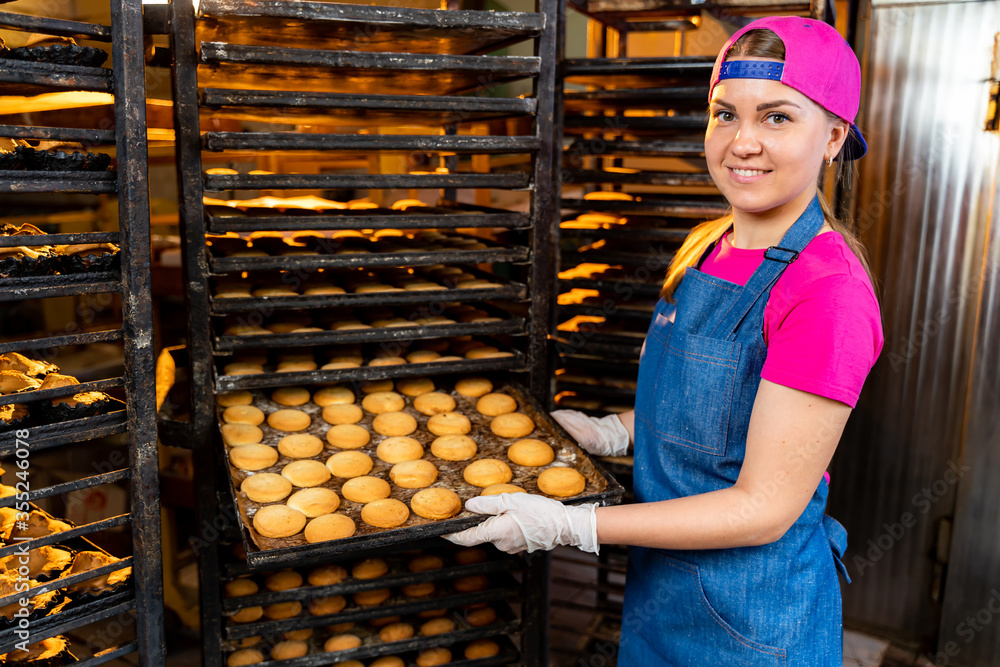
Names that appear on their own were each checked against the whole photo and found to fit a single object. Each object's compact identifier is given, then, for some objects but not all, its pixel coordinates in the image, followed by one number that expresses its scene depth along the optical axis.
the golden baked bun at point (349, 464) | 1.82
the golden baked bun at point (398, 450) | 1.88
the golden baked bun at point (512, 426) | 1.99
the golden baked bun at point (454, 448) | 1.88
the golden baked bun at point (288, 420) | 1.95
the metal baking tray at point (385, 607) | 1.88
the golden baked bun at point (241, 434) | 1.81
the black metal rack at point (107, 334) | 1.35
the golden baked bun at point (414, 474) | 1.77
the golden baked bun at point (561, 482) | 1.72
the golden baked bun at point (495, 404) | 2.09
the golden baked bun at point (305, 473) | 1.77
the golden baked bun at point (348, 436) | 1.92
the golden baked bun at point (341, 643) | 2.01
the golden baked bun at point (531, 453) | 1.87
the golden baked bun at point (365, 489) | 1.72
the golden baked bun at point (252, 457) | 1.75
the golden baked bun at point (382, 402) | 2.08
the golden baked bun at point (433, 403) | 2.09
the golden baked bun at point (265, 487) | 1.68
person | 1.41
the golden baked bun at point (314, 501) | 1.67
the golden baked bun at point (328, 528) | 1.55
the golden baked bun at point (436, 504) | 1.63
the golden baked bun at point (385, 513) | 1.62
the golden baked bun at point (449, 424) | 1.98
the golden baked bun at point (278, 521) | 1.57
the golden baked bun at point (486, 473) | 1.78
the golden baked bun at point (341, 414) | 2.01
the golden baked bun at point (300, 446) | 1.86
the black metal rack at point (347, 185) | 1.66
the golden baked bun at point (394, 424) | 1.97
